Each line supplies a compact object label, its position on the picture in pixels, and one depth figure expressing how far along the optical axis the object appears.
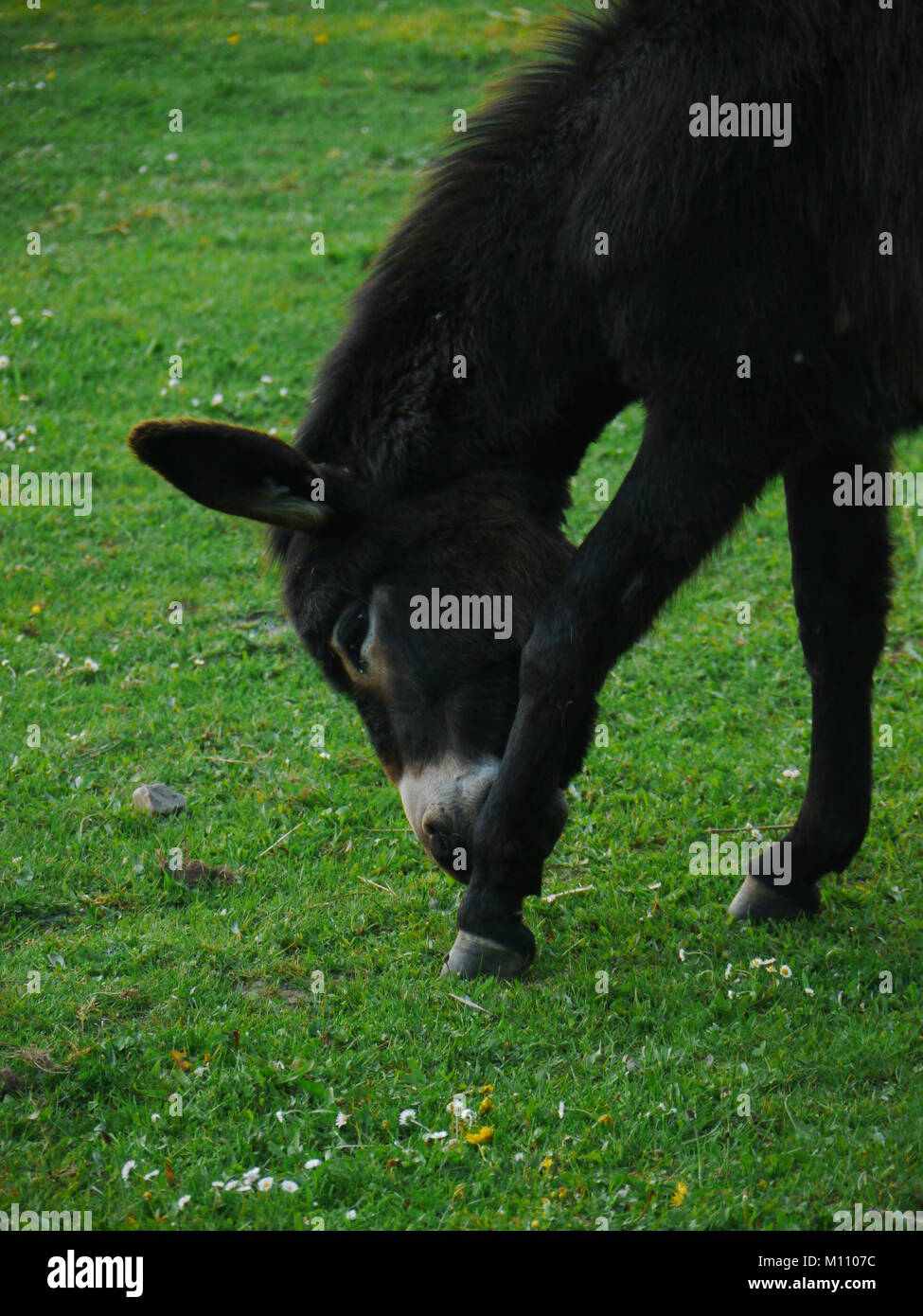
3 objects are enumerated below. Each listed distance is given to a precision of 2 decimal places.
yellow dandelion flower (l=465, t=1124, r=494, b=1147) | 3.73
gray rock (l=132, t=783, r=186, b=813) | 5.60
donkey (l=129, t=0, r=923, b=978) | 3.79
